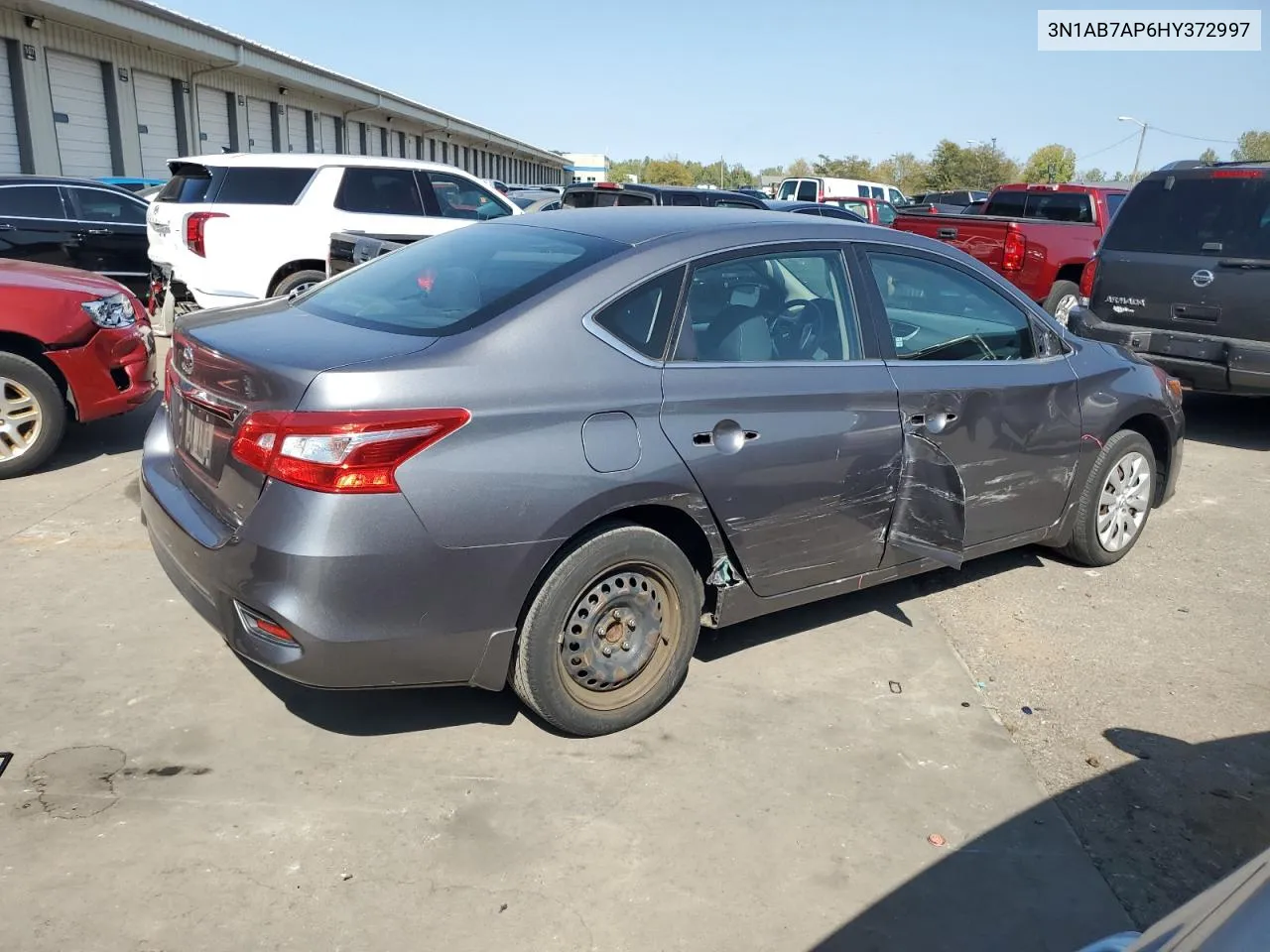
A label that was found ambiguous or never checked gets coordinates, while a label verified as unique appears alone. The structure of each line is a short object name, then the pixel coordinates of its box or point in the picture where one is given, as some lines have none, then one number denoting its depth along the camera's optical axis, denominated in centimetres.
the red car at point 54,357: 582
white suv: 930
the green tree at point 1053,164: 7638
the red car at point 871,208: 2019
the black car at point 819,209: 1545
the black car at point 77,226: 1077
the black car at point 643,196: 1245
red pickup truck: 1134
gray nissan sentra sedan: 292
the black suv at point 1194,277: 749
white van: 2653
